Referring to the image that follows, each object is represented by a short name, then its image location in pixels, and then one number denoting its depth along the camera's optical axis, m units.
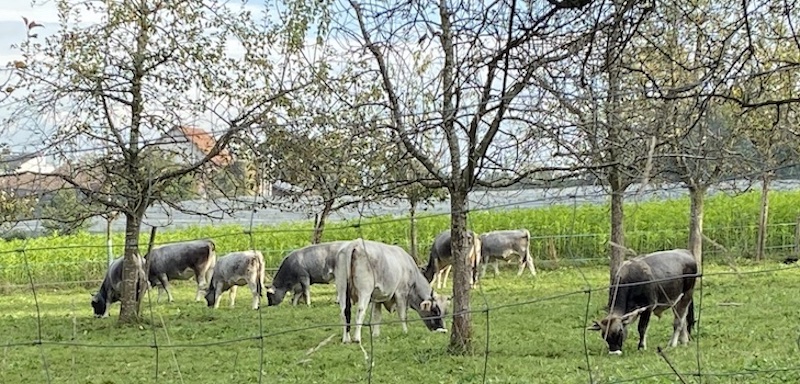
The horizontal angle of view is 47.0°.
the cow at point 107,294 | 16.36
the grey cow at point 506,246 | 21.45
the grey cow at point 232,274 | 16.72
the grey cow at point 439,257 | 18.81
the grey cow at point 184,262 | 18.91
